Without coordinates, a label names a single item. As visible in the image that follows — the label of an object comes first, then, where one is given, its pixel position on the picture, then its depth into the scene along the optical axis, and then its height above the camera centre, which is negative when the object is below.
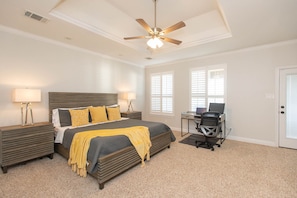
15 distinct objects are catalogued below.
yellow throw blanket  2.39 -0.83
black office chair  3.63 -0.72
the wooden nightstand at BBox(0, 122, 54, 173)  2.52 -0.86
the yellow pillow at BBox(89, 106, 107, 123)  3.81 -0.45
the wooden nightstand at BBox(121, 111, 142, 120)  4.92 -0.61
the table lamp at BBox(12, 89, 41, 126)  2.77 +0.02
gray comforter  2.21 -0.76
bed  2.19 -0.83
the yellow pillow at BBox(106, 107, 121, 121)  4.17 -0.47
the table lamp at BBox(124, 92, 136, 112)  5.19 +0.04
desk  4.20 -0.61
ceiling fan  2.45 +1.13
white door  3.57 -0.27
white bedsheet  3.06 -0.77
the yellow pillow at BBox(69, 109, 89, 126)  3.39 -0.47
